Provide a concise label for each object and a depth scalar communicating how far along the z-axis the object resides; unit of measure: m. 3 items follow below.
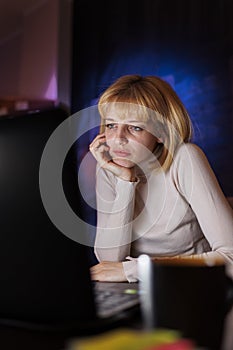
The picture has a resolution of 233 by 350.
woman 1.25
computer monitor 0.46
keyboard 0.57
